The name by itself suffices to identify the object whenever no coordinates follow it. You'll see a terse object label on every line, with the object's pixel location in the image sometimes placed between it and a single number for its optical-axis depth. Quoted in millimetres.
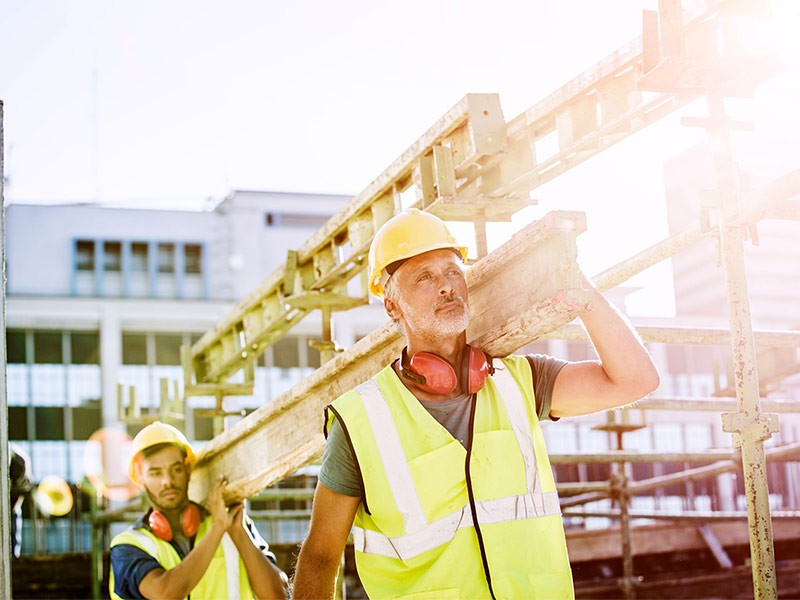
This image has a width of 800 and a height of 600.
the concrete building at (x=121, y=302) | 28562
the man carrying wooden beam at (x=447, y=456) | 3307
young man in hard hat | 5481
